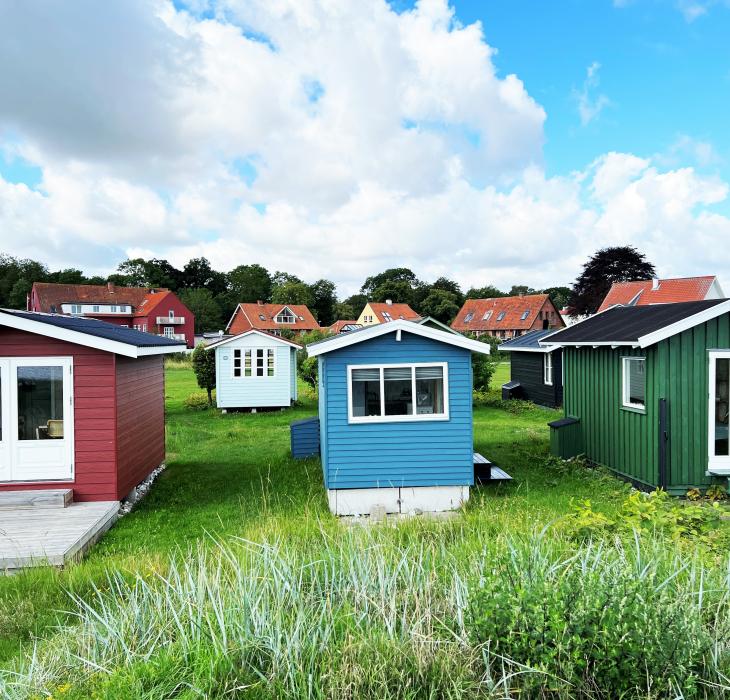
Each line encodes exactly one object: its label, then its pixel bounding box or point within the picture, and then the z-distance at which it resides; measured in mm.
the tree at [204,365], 21641
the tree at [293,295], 85562
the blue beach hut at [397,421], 8992
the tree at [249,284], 92750
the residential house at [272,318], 67312
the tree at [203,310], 81812
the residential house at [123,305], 61812
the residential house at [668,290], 41250
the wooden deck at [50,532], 6176
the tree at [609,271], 54156
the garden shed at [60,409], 8266
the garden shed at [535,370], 20594
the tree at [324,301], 89875
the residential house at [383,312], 73312
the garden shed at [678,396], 9086
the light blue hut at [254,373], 20922
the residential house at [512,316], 61188
